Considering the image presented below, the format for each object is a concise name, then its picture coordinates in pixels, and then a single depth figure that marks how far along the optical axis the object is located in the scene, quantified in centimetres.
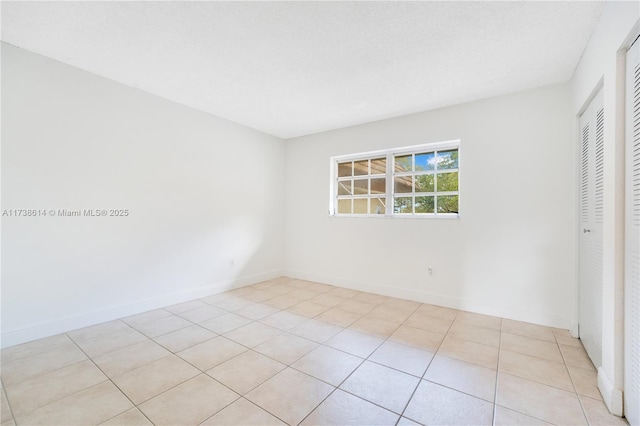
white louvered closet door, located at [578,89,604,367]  201
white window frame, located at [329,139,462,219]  354
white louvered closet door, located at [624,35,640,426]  142
